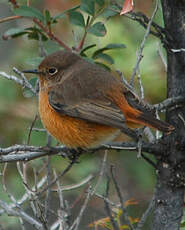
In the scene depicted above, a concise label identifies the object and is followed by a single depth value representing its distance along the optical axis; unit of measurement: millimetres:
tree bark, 7207
